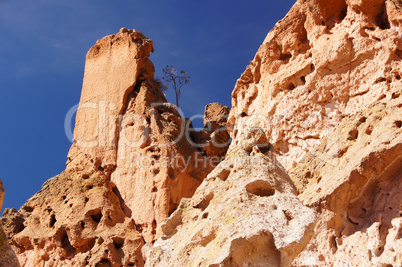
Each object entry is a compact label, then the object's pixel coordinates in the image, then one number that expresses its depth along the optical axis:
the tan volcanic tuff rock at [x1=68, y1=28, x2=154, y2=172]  17.72
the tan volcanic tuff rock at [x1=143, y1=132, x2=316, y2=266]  5.48
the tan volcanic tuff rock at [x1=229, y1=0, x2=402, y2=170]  13.40
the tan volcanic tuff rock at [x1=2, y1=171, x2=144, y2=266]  14.44
